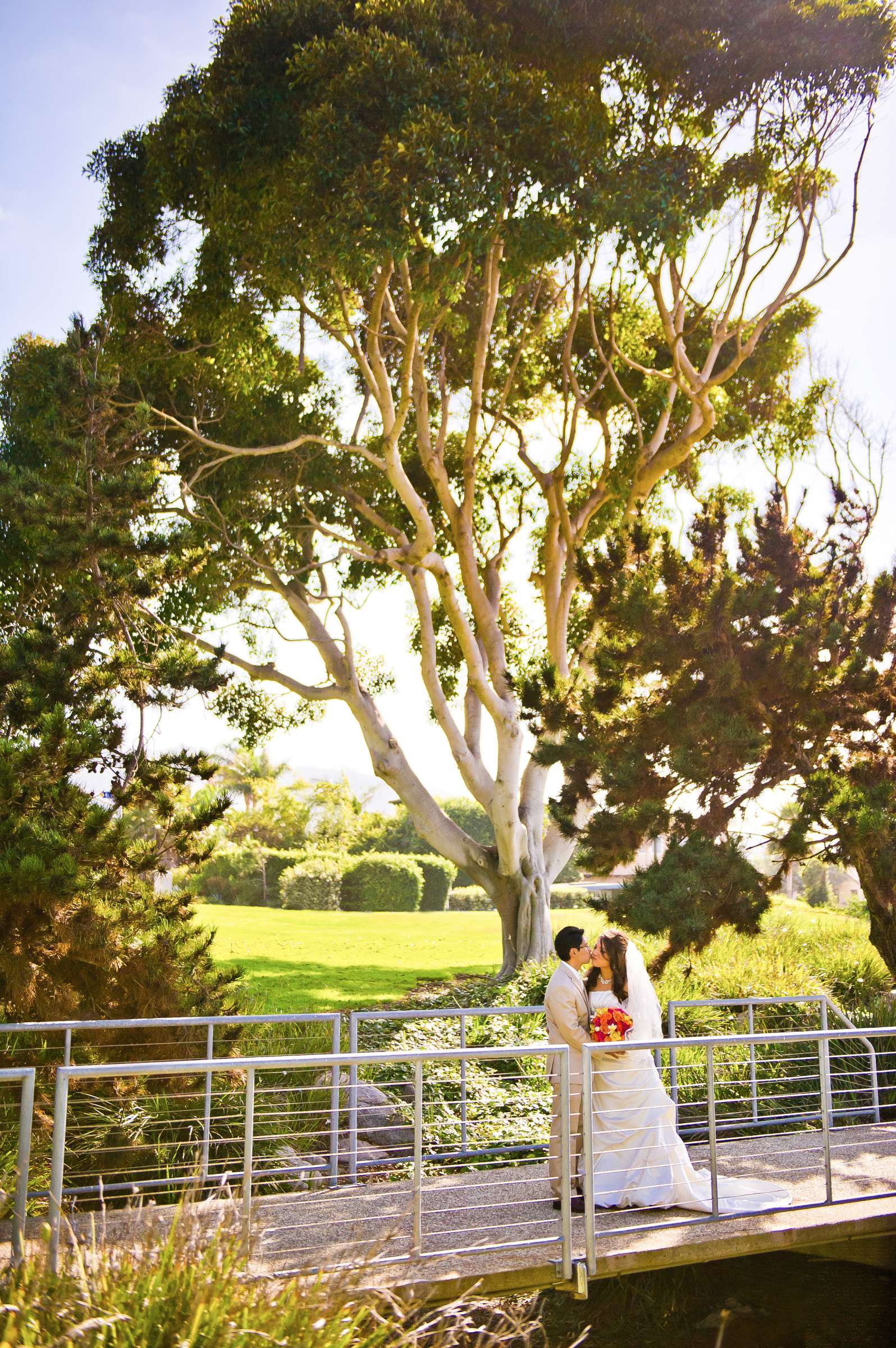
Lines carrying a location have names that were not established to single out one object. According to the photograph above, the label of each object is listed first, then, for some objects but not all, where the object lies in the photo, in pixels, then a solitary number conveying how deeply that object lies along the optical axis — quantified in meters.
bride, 6.95
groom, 7.03
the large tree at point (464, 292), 12.10
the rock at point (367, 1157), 9.23
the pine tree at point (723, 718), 10.41
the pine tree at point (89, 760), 7.78
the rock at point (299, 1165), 8.46
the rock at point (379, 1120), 10.53
